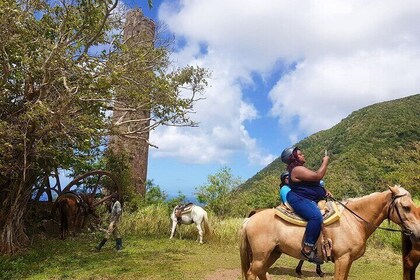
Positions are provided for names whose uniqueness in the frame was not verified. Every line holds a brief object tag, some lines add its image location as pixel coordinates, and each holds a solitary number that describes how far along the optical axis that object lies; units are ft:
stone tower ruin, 57.06
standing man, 38.63
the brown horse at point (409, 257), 22.53
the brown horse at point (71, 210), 47.26
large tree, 28.99
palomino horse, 18.89
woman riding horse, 19.13
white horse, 45.52
